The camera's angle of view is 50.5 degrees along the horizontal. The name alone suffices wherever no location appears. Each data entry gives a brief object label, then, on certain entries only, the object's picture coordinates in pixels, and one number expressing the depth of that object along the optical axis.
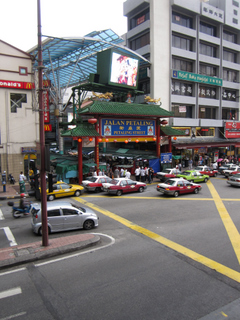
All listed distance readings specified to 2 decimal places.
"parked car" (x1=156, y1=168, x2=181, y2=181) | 25.34
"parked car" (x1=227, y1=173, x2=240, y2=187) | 22.94
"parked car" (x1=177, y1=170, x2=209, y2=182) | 24.89
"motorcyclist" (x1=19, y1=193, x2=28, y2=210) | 14.41
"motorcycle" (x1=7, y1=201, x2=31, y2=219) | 14.22
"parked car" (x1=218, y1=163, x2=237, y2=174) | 30.70
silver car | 11.55
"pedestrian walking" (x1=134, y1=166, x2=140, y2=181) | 25.50
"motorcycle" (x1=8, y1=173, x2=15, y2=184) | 23.45
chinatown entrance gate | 23.52
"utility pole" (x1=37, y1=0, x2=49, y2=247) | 9.20
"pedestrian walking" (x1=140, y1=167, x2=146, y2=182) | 25.38
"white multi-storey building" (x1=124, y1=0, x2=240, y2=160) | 35.16
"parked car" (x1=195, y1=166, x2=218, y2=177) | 28.47
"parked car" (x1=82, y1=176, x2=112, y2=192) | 20.93
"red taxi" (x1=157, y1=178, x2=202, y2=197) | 19.34
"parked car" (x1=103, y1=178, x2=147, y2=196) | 19.88
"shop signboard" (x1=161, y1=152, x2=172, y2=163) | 28.50
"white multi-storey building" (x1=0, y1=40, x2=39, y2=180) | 23.44
